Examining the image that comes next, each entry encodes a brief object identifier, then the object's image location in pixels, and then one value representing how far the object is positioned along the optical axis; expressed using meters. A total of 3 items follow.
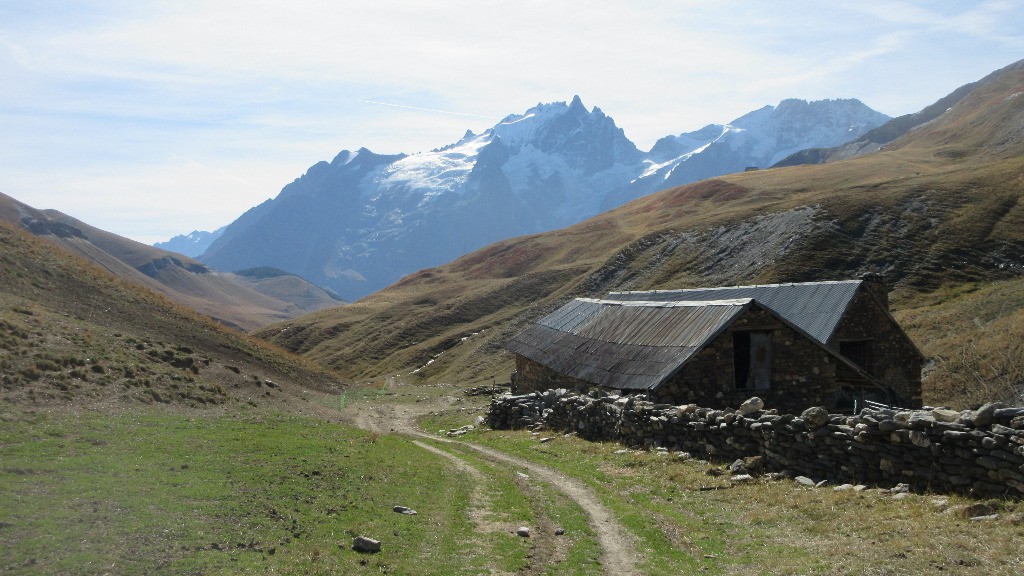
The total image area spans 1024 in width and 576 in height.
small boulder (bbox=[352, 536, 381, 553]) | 11.91
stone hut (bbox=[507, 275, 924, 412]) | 26.77
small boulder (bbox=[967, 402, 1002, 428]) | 13.27
